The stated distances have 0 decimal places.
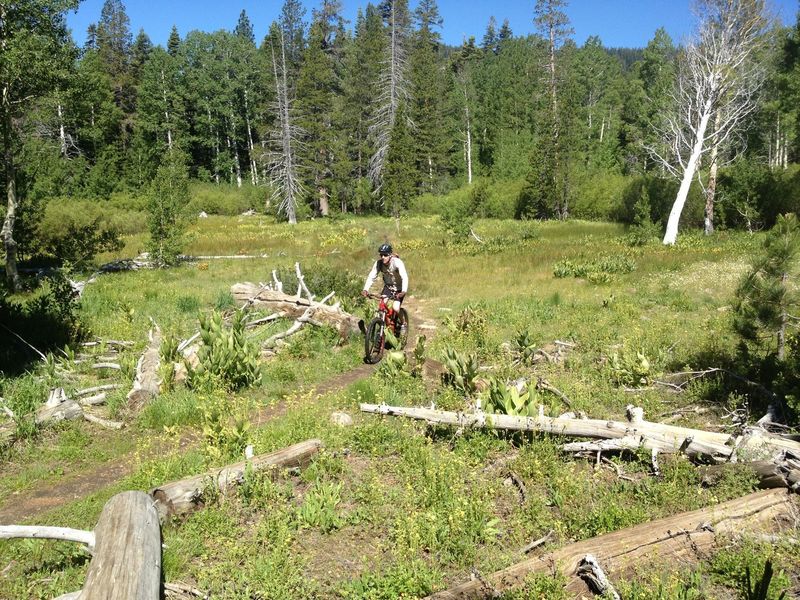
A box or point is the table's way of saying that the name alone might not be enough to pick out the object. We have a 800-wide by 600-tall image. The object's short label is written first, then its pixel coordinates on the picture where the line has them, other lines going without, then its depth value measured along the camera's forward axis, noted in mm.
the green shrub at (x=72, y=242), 20094
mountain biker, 10334
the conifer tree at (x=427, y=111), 54219
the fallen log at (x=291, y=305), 12242
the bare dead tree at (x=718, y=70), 23578
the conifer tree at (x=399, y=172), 39906
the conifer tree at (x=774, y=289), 6857
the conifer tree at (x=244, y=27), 78688
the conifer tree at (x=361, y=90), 53094
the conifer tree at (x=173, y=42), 72250
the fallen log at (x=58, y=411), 7482
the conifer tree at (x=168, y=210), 20531
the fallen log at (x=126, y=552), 3629
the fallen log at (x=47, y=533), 4199
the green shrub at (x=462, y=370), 8344
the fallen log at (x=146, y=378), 8172
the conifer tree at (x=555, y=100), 41188
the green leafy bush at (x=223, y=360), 8844
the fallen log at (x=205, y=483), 5223
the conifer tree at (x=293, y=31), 61812
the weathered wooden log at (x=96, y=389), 8484
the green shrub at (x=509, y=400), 6801
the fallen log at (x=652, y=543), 4176
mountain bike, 10555
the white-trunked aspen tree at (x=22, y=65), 14609
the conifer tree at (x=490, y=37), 104800
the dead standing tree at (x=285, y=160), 43156
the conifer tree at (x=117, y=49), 65375
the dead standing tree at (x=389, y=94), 49594
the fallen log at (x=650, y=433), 5488
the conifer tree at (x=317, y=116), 45031
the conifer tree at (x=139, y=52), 67000
